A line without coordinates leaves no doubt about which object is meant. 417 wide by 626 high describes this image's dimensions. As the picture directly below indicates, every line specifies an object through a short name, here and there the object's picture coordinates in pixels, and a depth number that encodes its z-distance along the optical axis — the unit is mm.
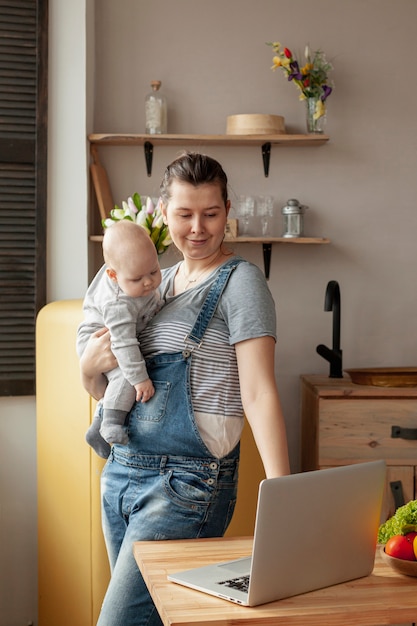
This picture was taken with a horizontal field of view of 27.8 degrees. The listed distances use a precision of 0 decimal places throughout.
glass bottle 3549
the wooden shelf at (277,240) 3521
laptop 1303
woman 1684
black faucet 3559
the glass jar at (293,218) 3578
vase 3543
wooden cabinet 3213
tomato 1479
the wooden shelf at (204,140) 3498
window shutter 3342
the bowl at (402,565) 1454
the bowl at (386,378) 3295
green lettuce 1603
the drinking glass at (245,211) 3617
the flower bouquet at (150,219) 2754
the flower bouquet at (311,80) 3523
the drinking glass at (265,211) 3627
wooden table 1267
